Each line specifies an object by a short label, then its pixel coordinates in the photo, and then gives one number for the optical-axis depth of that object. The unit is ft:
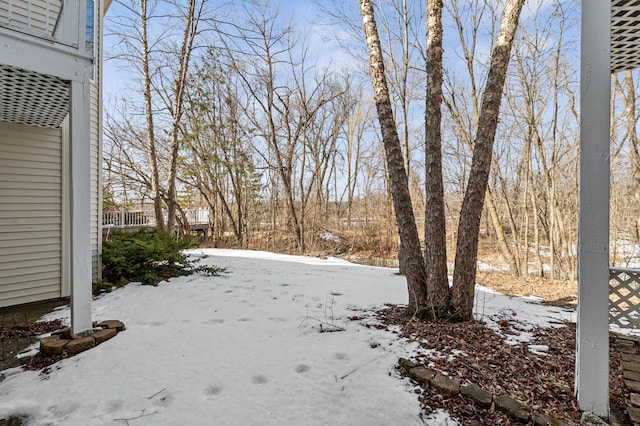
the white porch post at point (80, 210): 7.52
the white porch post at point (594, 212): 5.01
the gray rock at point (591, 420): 4.88
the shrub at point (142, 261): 13.67
